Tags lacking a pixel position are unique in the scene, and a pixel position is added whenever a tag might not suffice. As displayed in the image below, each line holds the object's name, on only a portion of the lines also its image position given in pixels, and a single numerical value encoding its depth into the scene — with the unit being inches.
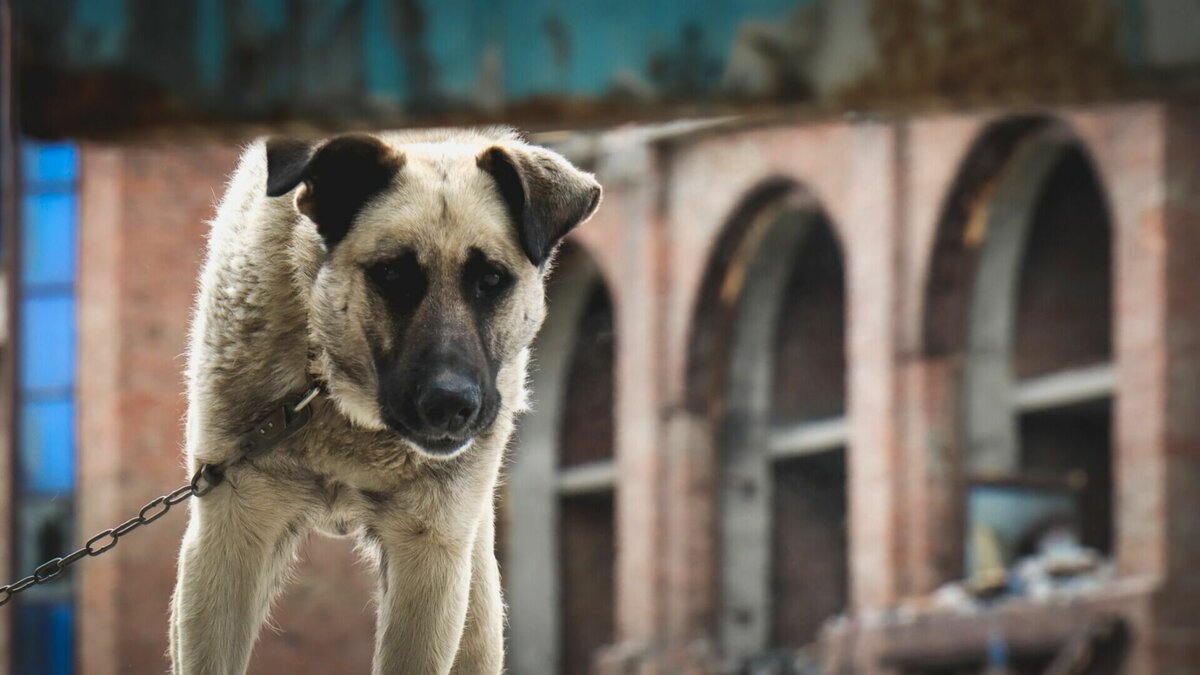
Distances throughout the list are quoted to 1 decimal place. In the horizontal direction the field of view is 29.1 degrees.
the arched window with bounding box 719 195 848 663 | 1214.3
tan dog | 259.6
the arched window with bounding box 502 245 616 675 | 1331.2
